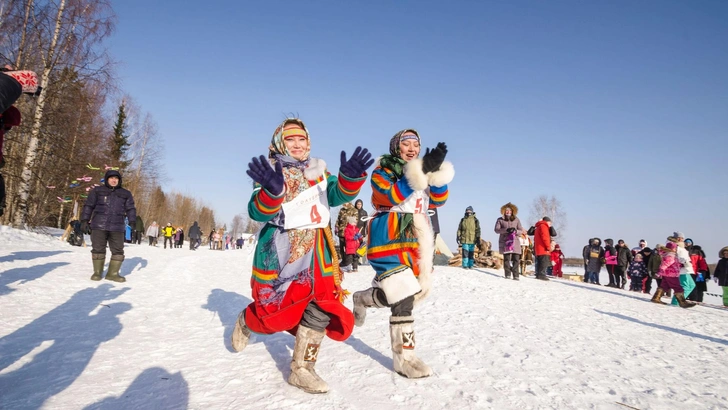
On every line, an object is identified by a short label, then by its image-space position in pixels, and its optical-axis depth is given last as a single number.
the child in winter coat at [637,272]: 13.90
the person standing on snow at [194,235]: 24.20
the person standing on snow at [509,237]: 11.03
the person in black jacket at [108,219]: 6.75
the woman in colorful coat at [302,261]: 2.65
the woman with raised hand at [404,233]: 2.99
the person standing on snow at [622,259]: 14.49
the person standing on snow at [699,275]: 11.62
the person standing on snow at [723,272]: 9.96
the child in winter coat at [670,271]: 8.88
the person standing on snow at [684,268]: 8.71
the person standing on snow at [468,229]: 12.75
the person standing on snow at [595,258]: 15.64
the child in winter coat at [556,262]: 18.19
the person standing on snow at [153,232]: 25.44
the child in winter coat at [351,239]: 11.23
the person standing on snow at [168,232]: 24.91
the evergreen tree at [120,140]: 32.06
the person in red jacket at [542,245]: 11.80
